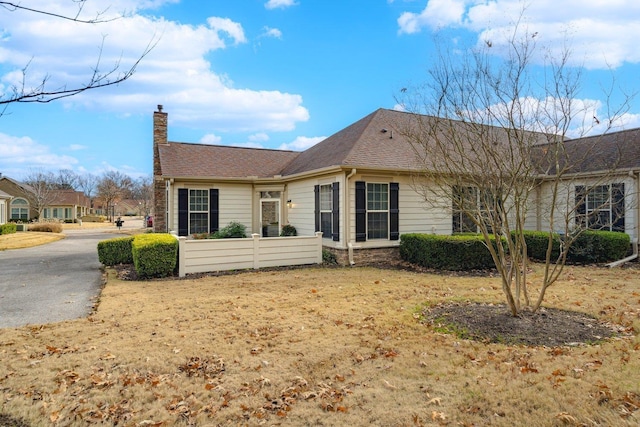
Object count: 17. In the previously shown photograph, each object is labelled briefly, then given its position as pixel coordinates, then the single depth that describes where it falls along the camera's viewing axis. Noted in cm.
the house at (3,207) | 2753
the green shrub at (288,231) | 1311
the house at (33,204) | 4028
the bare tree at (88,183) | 6531
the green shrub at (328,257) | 1083
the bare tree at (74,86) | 248
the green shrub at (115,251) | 1098
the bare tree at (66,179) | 6053
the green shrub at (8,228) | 2214
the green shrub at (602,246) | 1020
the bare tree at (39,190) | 3975
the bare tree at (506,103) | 527
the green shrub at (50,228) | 2517
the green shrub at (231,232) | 1239
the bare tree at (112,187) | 4928
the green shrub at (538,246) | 1086
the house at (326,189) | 1050
